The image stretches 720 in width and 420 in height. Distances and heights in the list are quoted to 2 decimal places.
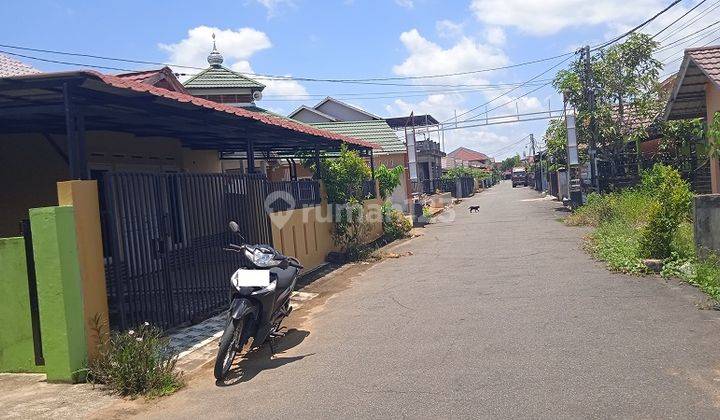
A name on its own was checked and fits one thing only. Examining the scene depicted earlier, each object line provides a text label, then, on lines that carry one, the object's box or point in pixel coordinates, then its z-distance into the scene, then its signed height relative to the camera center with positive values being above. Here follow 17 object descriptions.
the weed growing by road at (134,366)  5.48 -1.47
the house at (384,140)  29.59 +2.58
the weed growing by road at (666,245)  8.48 -1.36
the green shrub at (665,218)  9.77 -0.80
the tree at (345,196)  14.36 -0.04
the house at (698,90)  12.55 +1.83
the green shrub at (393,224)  18.55 -1.06
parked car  77.06 +0.37
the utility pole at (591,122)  22.47 +2.02
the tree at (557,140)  25.75 +1.67
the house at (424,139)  42.97 +3.70
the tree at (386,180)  18.86 +0.35
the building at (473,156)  120.25 +6.08
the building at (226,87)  18.73 +3.67
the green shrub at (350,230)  14.32 -0.87
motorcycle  5.82 -1.04
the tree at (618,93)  23.00 +3.14
